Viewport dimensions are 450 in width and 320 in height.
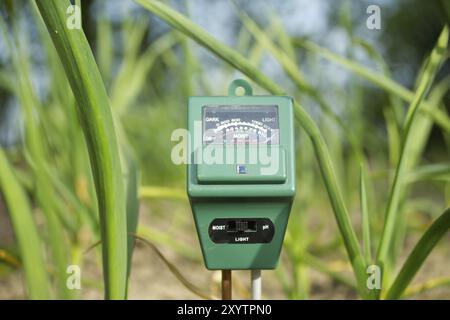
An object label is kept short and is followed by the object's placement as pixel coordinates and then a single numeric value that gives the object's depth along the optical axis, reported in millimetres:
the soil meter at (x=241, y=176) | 599
